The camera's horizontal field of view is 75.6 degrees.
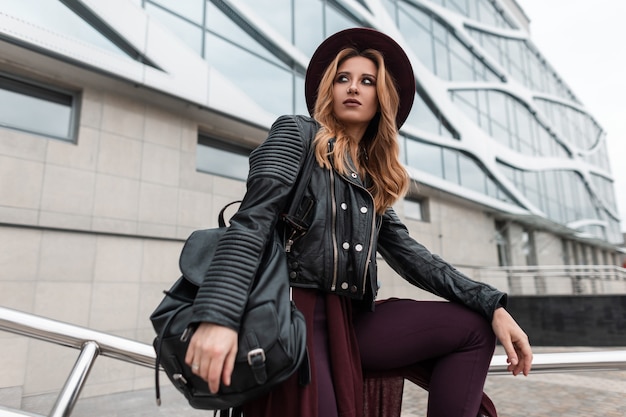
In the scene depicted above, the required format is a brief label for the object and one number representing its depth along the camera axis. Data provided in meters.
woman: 1.04
